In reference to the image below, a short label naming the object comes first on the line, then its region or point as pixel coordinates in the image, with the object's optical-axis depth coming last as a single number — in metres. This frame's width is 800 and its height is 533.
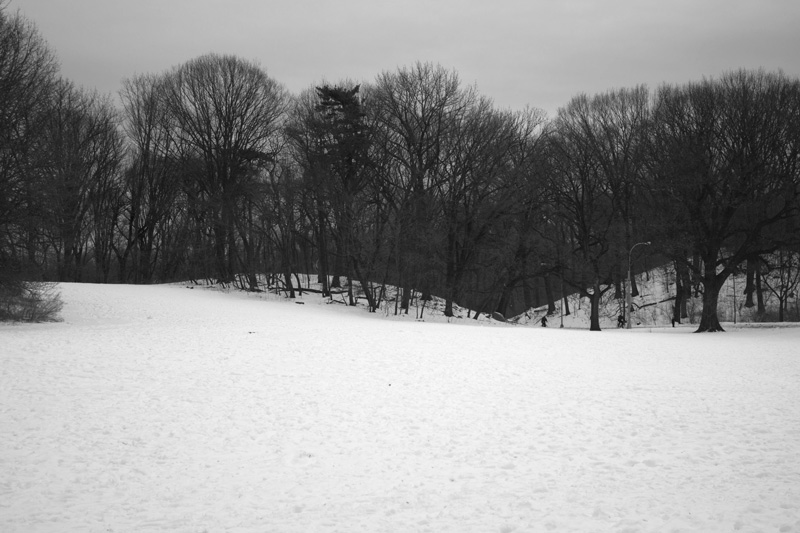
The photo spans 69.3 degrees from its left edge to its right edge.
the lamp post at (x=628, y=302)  38.34
